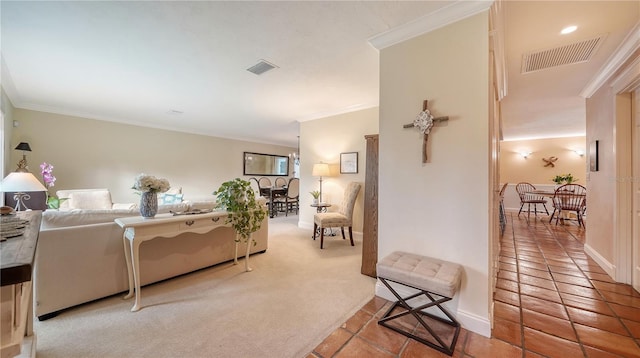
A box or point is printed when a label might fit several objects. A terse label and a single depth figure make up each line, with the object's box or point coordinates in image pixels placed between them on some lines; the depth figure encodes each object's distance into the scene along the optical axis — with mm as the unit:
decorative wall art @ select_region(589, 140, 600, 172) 2915
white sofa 1845
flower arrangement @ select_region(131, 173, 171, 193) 2143
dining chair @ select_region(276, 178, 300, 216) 7242
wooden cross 1867
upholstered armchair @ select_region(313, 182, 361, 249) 3646
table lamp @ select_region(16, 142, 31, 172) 3186
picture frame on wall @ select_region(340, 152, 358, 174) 4336
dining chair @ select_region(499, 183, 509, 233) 4699
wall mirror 7730
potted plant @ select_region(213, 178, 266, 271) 2672
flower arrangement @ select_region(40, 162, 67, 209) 3921
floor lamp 4422
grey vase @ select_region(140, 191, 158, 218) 2168
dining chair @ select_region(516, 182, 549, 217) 6641
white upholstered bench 1512
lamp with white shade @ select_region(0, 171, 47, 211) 2602
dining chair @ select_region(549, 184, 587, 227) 4867
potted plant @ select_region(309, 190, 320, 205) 4684
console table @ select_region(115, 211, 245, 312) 1984
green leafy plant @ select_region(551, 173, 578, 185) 6250
